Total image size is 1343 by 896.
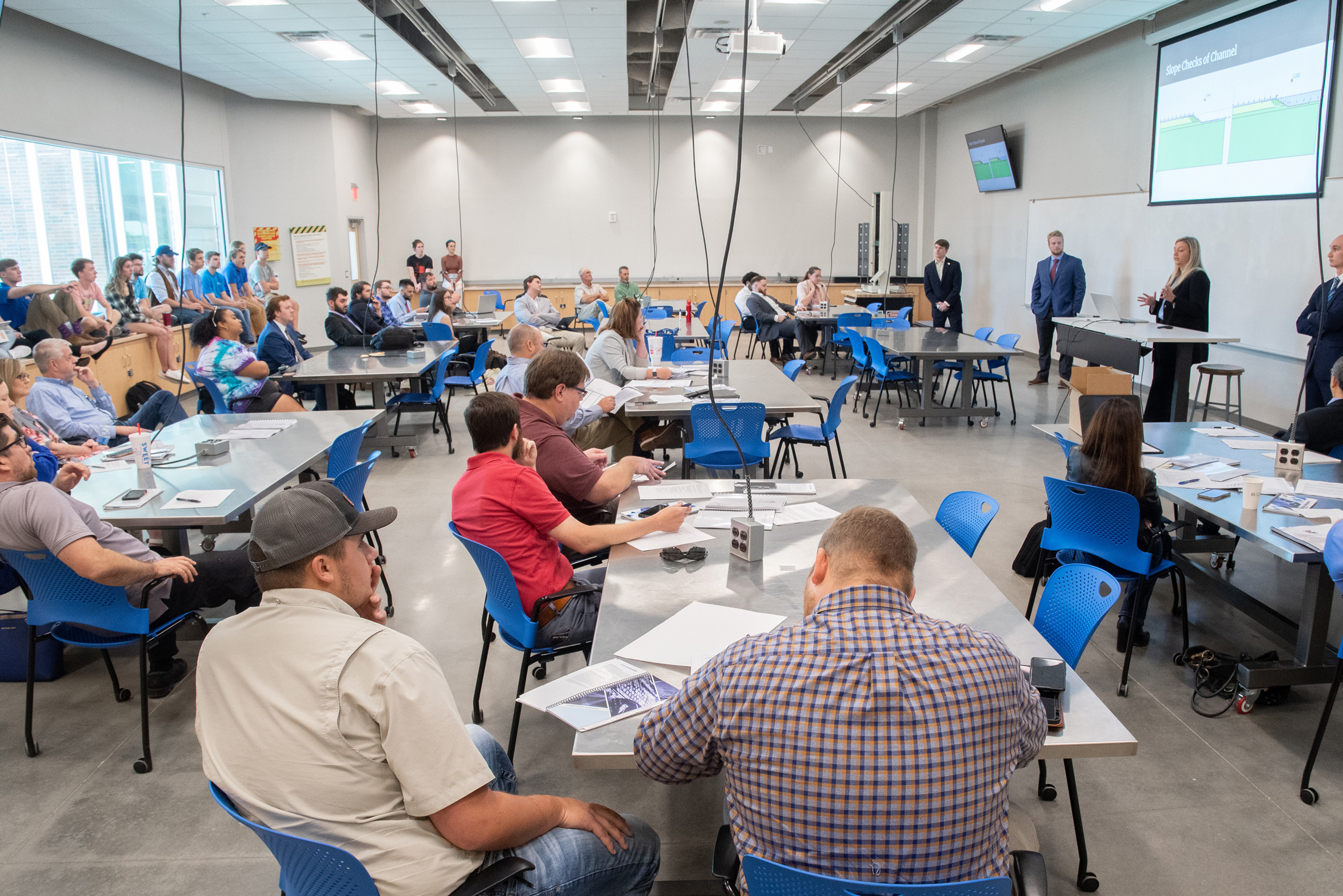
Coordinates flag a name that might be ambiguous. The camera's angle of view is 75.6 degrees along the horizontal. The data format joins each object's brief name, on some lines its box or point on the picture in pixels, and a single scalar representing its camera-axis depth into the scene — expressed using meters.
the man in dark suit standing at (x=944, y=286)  11.70
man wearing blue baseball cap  10.50
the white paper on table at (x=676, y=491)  3.36
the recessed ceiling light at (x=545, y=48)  9.93
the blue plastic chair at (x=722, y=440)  4.97
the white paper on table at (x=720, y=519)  3.04
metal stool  7.17
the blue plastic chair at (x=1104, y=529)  3.31
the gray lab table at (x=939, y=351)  7.58
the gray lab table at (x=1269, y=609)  2.98
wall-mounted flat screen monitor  12.66
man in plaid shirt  1.33
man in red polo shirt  2.78
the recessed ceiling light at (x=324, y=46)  9.34
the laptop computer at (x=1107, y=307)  8.29
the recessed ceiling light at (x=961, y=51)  10.20
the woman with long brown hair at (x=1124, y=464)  3.42
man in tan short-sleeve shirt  1.45
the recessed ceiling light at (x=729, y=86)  12.38
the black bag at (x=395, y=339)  8.13
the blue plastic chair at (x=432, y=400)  7.28
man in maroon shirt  3.42
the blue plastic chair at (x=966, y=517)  2.92
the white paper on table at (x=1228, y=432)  4.47
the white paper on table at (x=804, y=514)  3.09
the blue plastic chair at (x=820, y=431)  5.61
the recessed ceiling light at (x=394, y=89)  12.25
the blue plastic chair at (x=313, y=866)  1.40
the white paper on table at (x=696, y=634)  2.10
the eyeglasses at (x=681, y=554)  2.73
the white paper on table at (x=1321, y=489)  3.40
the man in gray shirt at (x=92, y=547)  2.77
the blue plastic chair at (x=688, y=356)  7.59
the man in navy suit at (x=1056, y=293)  9.90
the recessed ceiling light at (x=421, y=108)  13.87
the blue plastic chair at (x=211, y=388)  6.02
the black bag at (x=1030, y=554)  4.36
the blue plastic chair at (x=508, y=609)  2.67
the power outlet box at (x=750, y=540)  2.68
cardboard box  6.60
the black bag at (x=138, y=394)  6.55
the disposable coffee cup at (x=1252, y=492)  3.22
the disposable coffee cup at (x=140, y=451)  3.80
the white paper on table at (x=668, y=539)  2.85
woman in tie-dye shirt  5.98
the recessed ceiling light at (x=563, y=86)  12.42
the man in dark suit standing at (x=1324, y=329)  5.91
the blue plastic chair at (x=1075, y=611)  2.26
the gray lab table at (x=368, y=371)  6.74
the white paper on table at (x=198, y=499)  3.37
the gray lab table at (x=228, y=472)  3.27
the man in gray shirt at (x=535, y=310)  10.76
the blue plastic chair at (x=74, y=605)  2.88
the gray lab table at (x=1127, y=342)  6.80
